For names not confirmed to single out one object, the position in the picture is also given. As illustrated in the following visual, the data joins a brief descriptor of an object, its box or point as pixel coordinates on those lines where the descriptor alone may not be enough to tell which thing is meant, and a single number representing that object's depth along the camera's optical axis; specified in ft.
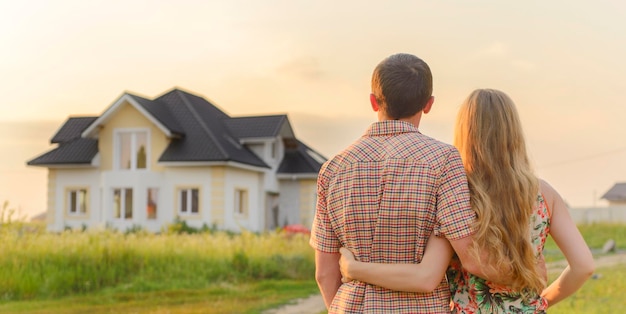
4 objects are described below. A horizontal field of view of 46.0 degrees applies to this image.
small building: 209.26
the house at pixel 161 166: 91.04
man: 10.00
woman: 10.17
